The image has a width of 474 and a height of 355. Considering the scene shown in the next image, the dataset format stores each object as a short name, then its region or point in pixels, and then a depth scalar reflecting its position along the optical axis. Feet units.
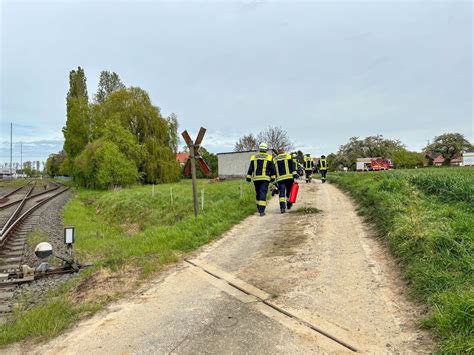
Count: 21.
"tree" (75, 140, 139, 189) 109.19
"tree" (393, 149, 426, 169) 238.93
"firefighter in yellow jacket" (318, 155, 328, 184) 78.38
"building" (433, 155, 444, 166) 241.35
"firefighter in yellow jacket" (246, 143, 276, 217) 35.12
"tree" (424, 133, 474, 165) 213.25
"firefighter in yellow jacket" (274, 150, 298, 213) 36.63
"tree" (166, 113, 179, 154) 140.05
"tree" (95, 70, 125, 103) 213.17
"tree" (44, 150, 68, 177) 356.14
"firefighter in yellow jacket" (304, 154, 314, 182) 77.30
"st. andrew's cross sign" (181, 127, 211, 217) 32.40
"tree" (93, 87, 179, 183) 127.03
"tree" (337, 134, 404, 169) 241.55
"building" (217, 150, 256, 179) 144.56
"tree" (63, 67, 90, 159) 146.20
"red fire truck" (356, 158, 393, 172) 160.50
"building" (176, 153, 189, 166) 323.59
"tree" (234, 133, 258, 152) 245.06
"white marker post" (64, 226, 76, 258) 24.81
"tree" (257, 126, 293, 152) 220.43
